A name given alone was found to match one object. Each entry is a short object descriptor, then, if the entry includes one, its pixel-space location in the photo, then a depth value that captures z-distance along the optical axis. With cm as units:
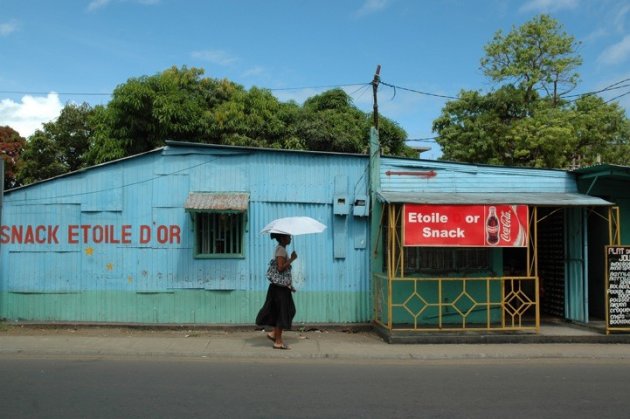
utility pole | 1389
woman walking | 865
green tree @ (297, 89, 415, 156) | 1950
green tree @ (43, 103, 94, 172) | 2503
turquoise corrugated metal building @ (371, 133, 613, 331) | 1021
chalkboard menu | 936
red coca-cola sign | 930
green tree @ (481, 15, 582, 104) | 2347
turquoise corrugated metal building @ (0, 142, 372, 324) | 1027
